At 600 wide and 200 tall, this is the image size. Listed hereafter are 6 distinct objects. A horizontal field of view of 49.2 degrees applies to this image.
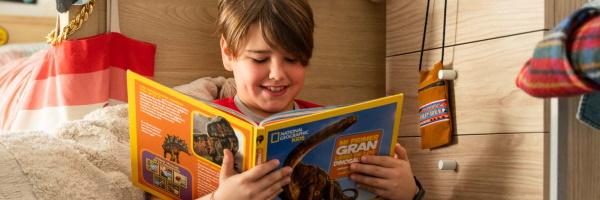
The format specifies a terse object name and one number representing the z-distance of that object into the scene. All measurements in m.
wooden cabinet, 1.10
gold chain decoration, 1.24
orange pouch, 1.28
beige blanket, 0.94
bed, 0.97
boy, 1.06
